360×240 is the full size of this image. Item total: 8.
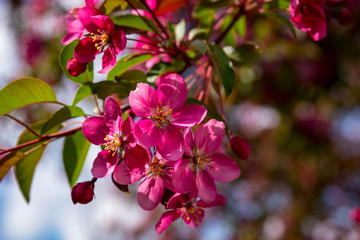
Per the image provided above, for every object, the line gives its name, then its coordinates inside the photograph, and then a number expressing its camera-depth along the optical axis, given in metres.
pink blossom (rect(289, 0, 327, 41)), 0.39
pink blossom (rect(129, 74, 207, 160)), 0.34
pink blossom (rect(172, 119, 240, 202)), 0.35
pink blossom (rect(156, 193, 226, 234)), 0.35
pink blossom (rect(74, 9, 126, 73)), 0.37
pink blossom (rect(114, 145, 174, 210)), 0.35
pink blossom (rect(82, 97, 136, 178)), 0.35
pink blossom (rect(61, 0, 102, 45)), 0.39
